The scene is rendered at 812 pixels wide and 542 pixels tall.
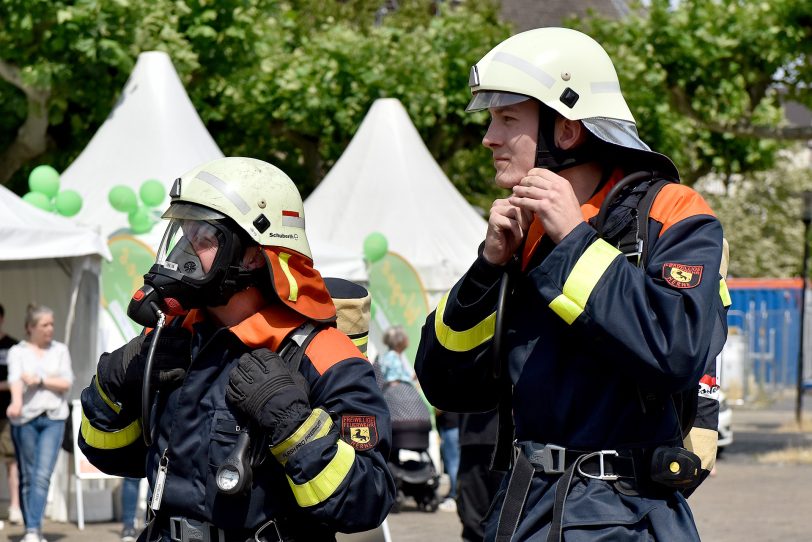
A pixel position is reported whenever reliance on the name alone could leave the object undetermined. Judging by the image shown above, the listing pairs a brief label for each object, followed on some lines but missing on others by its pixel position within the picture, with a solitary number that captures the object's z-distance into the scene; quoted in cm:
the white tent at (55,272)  979
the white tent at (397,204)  1506
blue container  2733
